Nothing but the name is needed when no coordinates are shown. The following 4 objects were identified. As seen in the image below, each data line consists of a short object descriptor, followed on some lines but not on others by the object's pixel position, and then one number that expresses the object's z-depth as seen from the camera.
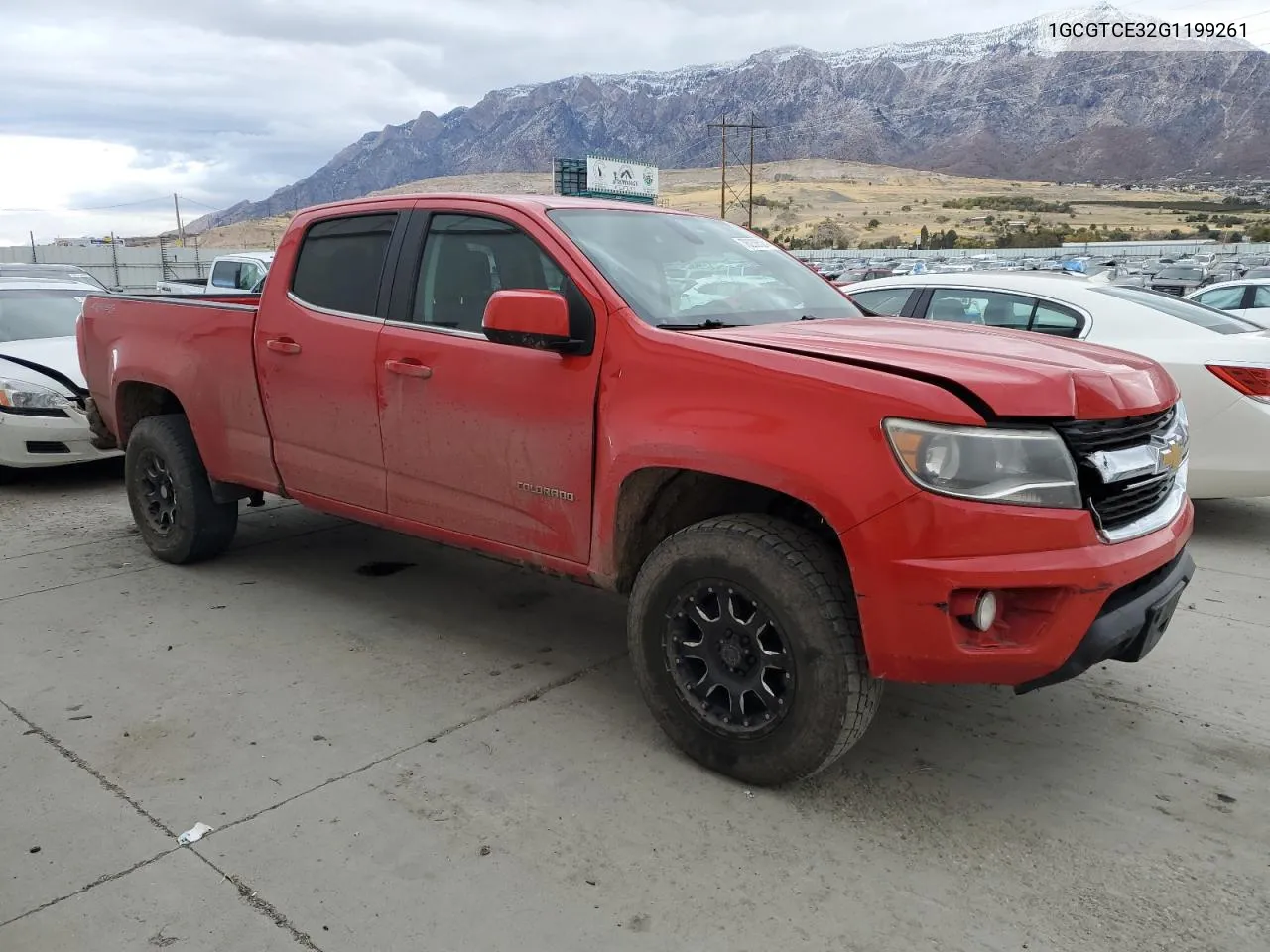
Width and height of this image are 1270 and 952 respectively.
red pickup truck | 2.74
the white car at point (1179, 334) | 5.68
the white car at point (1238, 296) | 12.63
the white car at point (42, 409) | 7.35
